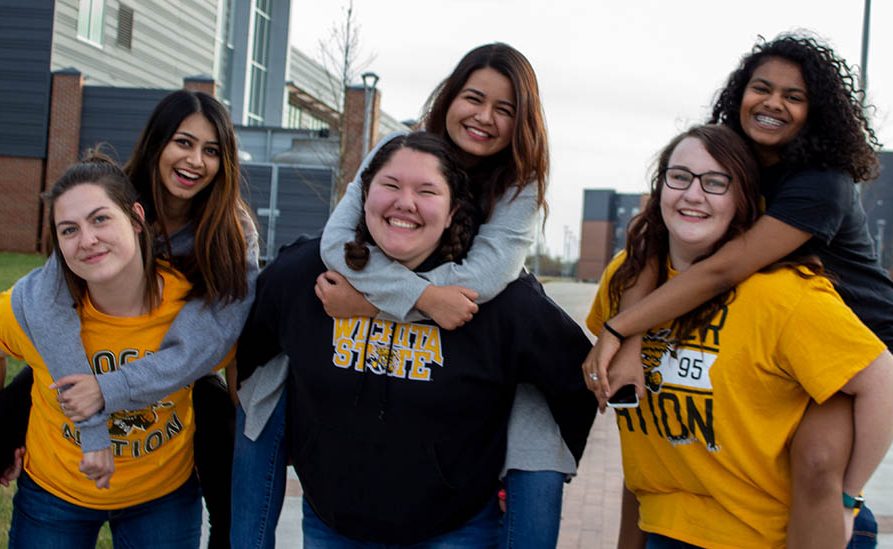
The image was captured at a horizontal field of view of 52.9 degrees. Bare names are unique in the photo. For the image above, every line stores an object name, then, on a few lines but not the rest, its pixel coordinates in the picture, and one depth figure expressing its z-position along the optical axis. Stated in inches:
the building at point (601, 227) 2736.2
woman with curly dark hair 91.3
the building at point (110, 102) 957.2
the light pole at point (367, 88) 691.4
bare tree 730.2
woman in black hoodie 97.9
